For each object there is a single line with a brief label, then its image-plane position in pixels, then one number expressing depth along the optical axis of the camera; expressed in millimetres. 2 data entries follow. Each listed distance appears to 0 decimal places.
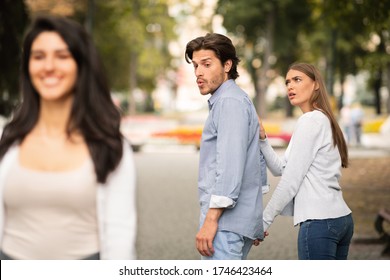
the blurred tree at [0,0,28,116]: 16641
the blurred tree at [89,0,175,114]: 43688
